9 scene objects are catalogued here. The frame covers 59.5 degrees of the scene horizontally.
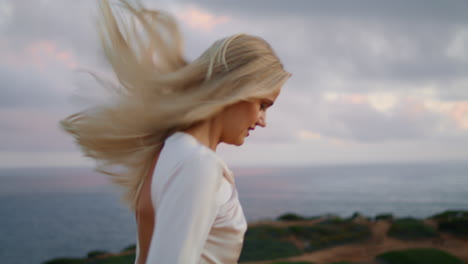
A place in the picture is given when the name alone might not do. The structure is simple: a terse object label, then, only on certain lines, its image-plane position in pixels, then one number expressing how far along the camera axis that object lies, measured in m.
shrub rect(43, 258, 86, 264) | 11.38
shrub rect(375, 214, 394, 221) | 13.62
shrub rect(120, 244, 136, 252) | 12.66
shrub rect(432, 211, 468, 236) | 11.72
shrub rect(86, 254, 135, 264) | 10.09
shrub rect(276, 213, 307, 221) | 14.61
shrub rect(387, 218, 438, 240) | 11.74
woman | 1.52
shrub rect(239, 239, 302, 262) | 10.47
